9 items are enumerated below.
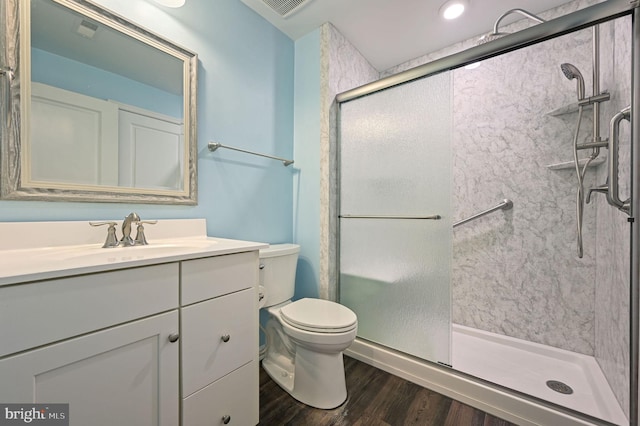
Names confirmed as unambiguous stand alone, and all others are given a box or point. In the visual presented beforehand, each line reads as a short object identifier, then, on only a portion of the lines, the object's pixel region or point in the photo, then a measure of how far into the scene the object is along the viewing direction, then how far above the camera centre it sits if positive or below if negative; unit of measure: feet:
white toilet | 3.98 -2.04
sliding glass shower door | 4.51 -0.06
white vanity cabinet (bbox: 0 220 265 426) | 1.87 -1.11
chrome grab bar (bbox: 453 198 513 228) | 5.86 +0.14
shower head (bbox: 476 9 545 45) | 4.33 +3.41
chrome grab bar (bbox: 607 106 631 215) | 3.30 +0.68
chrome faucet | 3.36 -0.22
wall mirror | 2.91 +1.43
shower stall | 3.73 -0.20
